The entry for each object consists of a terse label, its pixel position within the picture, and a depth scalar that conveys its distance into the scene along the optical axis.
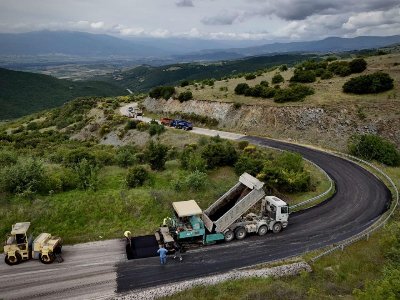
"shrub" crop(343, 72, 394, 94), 54.62
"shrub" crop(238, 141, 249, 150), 45.22
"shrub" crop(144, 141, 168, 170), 36.91
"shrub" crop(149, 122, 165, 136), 56.21
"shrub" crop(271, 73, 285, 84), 66.81
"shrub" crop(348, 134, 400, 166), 41.59
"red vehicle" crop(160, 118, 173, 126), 62.03
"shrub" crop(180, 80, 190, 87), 82.62
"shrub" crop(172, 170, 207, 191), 29.73
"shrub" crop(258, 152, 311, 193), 31.75
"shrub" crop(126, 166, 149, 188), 31.92
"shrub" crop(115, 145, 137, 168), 38.78
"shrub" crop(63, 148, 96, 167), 37.31
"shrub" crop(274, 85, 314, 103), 57.19
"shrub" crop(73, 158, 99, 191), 29.66
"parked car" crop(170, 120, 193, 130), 58.56
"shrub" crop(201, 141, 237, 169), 38.00
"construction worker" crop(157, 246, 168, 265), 20.84
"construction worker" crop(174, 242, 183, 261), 21.65
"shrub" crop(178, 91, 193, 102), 68.88
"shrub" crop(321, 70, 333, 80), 64.81
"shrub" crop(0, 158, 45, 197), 27.37
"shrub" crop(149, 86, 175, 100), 74.06
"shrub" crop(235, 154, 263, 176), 34.29
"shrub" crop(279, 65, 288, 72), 80.29
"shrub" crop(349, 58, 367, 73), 63.24
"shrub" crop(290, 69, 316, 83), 64.12
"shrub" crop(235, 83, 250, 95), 65.25
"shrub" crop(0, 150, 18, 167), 34.28
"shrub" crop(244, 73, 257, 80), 75.98
